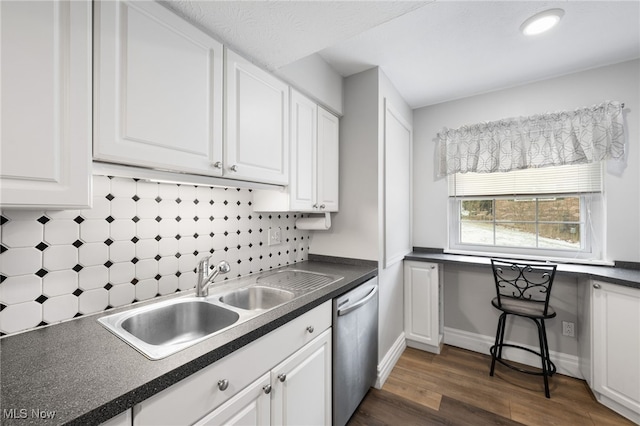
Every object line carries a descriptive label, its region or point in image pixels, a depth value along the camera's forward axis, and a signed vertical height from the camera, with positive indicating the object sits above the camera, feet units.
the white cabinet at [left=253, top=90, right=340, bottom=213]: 5.84 +1.21
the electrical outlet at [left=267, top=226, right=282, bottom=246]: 6.70 -0.56
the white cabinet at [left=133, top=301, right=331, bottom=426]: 2.59 -2.08
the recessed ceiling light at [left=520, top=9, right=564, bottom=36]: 5.14 +3.86
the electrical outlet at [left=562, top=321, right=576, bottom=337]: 7.33 -3.14
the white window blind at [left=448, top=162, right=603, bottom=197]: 7.36 +1.01
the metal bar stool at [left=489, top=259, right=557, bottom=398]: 6.58 -2.31
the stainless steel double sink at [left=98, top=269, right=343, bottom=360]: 3.43 -1.51
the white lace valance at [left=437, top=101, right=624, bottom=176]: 6.95 +2.15
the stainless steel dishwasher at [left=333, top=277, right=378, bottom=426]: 5.13 -2.85
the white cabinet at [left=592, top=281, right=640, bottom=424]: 5.57 -2.90
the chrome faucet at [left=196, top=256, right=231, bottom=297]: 4.60 -1.08
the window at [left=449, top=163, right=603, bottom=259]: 7.40 +0.07
